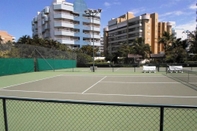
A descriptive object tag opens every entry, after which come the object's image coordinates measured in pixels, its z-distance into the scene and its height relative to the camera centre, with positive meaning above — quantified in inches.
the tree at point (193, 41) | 2048.2 +194.0
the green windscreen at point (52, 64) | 1176.6 -43.2
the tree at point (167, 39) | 2351.1 +247.8
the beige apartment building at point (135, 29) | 3196.4 +565.0
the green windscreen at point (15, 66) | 850.8 -37.6
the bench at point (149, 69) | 1010.3 -63.3
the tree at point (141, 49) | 2462.6 +125.3
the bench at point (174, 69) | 963.6 -61.6
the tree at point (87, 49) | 2541.8 +130.5
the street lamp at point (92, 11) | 1332.9 +362.6
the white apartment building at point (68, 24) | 2684.5 +555.0
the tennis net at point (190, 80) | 560.0 -79.3
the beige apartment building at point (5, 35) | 4102.4 +553.9
